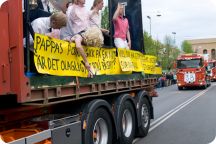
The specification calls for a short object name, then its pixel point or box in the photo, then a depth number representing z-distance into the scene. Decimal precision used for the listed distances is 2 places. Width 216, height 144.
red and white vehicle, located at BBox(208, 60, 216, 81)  48.28
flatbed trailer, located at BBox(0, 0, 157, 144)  4.77
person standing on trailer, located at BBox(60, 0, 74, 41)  6.87
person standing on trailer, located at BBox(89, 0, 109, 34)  7.36
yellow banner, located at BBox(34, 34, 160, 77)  5.48
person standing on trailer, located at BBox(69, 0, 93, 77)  6.94
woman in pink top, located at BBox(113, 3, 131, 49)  8.94
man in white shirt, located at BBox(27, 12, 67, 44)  6.00
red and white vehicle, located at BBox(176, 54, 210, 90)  32.22
